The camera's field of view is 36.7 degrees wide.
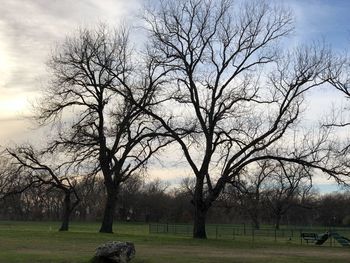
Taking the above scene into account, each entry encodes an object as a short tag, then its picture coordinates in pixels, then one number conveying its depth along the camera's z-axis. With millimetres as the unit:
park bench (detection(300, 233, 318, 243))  43253
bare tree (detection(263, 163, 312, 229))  78188
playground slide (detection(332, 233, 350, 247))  41325
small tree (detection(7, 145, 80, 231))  42125
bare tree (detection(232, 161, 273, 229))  37531
